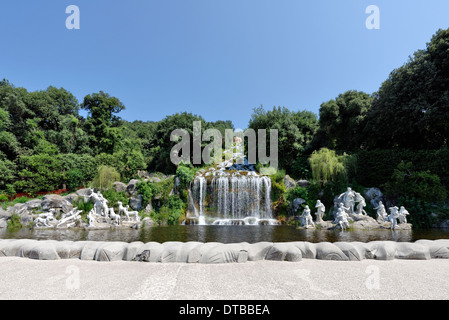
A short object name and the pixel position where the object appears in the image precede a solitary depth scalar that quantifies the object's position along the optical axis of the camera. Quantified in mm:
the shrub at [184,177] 14639
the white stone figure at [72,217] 10652
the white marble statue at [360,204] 10617
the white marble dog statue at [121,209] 11508
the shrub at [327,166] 13062
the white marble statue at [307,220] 9977
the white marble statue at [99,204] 11527
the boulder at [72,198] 13241
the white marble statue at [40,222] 10492
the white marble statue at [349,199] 10775
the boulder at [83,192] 13898
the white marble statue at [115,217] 10742
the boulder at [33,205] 12891
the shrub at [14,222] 10848
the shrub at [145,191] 13555
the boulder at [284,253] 3729
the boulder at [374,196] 12042
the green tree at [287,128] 20359
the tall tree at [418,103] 12797
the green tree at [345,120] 17783
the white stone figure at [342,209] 9520
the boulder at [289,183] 14414
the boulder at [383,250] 3852
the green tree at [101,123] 24922
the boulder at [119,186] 14750
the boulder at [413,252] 3893
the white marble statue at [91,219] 10338
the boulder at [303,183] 14312
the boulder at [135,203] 13423
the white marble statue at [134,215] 11445
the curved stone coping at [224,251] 3732
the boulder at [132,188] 14047
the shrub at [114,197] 13016
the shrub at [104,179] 15133
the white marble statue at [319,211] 10453
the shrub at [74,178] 18208
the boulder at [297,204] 12836
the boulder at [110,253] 3826
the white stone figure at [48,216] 10748
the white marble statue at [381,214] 9916
